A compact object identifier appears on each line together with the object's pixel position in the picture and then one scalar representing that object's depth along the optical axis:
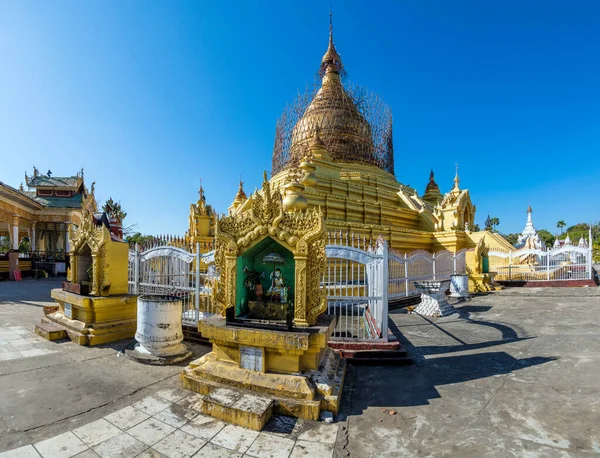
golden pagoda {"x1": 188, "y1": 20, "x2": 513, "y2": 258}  19.38
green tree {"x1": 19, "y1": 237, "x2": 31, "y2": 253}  36.41
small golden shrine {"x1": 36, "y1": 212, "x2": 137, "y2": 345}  6.87
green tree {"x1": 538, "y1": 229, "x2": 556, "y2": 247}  67.71
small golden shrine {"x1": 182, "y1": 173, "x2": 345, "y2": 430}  3.80
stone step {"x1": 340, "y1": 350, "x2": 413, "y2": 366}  5.46
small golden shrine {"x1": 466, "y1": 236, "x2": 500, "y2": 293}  15.83
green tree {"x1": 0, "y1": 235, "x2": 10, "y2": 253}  39.08
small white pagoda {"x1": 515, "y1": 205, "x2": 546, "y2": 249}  29.91
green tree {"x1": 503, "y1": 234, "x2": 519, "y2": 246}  70.84
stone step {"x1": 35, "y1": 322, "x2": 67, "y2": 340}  6.86
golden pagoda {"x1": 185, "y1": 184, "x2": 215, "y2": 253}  21.36
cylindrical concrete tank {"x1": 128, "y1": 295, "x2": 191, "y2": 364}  5.68
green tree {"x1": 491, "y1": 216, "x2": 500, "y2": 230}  82.94
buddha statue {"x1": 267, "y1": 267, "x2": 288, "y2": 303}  4.73
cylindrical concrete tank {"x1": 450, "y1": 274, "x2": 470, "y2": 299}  13.30
